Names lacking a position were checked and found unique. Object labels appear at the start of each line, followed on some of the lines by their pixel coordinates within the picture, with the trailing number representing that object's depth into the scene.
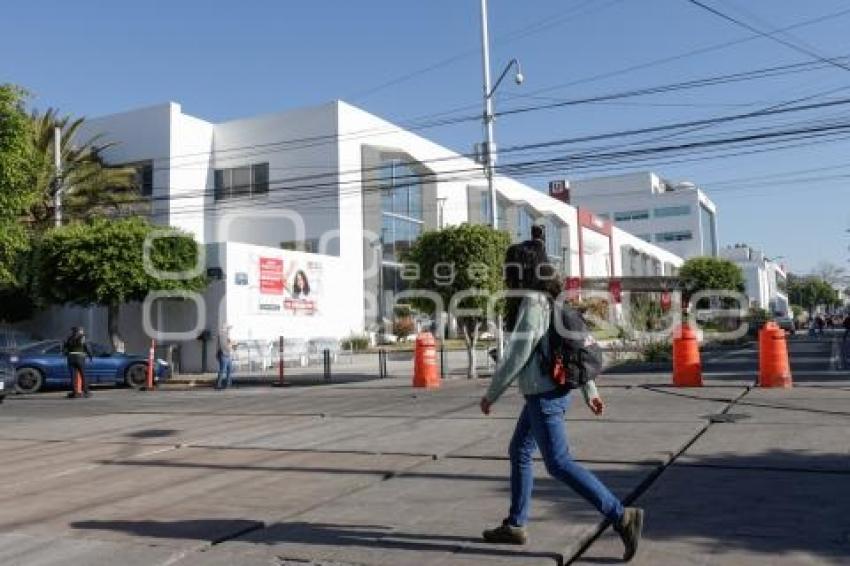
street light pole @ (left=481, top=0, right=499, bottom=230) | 26.38
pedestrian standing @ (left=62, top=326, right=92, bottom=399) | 19.70
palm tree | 33.81
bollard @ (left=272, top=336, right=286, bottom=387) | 22.53
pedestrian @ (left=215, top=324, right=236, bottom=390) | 21.67
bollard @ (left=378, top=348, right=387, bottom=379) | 22.94
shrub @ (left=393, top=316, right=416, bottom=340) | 42.00
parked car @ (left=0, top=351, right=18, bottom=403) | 19.00
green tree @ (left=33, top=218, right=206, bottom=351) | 25.69
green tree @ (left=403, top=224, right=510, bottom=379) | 20.62
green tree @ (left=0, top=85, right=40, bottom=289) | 20.16
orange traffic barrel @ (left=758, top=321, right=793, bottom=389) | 14.83
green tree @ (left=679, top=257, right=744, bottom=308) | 65.88
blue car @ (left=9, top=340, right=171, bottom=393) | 22.53
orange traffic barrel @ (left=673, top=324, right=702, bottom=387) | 15.45
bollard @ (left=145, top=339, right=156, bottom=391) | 22.86
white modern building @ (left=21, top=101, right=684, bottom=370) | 38.59
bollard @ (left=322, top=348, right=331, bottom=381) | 23.11
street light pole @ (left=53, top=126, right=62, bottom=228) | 32.66
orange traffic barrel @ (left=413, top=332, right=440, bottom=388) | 18.69
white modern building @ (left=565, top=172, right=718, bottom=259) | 110.06
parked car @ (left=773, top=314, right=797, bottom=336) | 64.69
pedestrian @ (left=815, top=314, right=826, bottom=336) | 57.35
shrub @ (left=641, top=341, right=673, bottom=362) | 25.84
